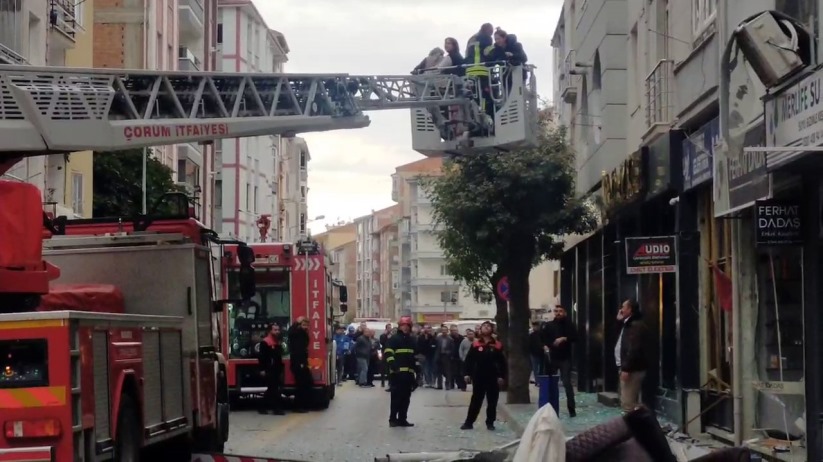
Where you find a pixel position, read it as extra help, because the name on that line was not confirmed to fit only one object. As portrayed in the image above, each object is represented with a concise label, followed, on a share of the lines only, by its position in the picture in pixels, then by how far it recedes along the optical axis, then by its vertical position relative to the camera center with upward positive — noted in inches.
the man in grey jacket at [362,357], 1702.8 -34.9
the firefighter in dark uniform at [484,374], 901.2 -30.0
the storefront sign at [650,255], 813.9 +38.2
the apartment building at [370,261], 6594.5 +309.9
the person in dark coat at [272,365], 1078.4 -27.2
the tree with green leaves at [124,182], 1535.4 +159.4
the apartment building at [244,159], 3157.0 +385.2
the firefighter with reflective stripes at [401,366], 921.5 -24.8
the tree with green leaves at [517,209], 1116.5 +91.5
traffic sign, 1224.2 +32.4
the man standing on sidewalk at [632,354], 738.2 -15.2
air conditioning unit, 527.8 +101.2
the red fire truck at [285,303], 1119.0 +19.0
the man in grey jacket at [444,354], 1631.4 -31.4
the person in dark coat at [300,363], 1083.3 -26.6
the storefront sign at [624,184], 909.2 +93.2
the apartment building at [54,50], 1168.2 +241.2
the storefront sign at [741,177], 579.5 +61.1
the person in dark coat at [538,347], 1078.4 -18.0
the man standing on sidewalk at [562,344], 941.8 -12.4
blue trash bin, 856.9 -37.6
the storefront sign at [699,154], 730.8 +88.8
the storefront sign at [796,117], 488.7 +72.4
